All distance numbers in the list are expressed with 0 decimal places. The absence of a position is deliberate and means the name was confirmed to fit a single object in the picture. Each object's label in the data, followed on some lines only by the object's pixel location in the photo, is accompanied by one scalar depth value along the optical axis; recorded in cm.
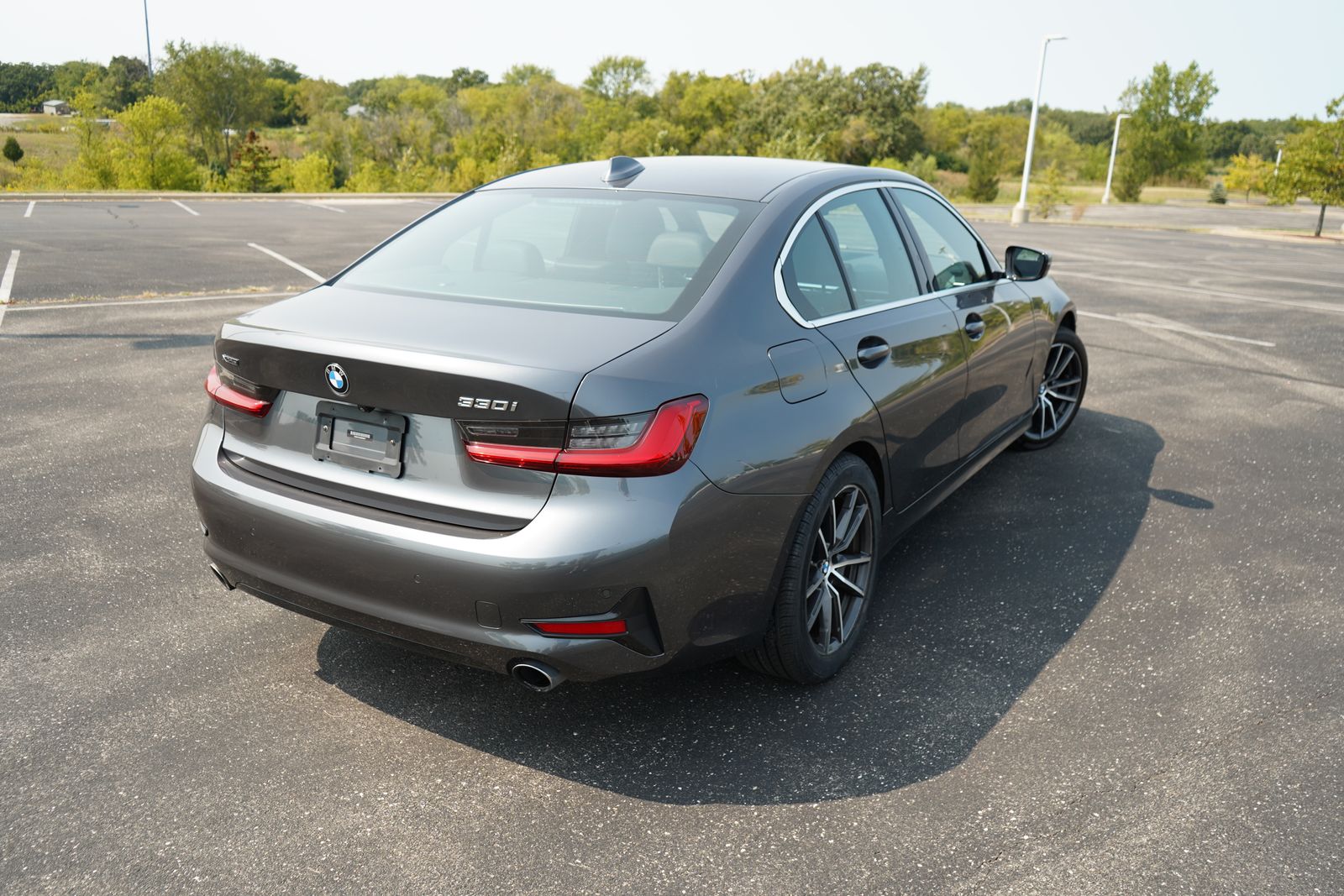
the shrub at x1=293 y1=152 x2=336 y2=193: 3497
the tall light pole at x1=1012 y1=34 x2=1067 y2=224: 3118
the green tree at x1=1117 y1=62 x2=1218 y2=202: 5622
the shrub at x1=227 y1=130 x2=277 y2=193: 3447
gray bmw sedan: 252
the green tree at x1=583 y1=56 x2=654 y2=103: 10319
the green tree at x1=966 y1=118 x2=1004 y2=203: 4819
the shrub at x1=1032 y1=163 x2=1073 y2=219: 3353
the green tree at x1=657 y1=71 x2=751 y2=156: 7662
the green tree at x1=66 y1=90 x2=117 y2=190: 3130
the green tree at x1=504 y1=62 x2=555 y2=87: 11212
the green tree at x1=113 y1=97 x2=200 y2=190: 3166
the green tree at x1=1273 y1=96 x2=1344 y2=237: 2600
